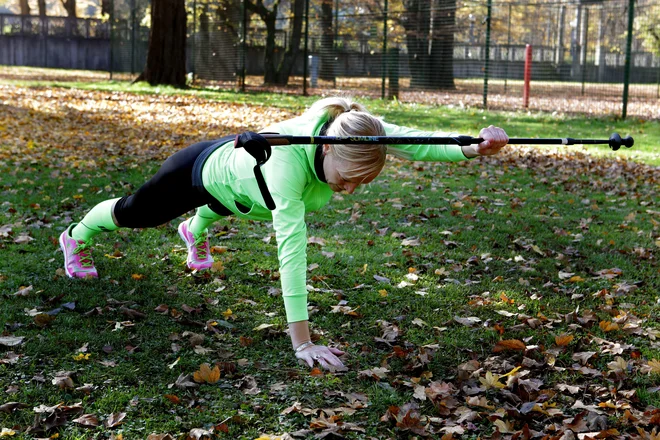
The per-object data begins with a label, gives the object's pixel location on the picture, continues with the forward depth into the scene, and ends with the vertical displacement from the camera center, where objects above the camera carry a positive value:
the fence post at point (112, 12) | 28.98 +3.88
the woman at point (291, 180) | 3.46 -0.35
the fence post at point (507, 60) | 23.57 +2.09
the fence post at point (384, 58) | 18.46 +1.52
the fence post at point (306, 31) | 19.59 +2.21
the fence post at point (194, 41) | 24.23 +2.35
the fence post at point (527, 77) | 18.70 +1.06
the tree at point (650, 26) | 19.38 +2.59
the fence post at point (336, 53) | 23.11 +1.98
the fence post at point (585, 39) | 20.58 +2.38
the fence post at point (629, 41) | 14.62 +1.60
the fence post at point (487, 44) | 16.72 +1.70
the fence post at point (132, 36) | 27.05 +2.70
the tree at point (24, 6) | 54.06 +7.45
